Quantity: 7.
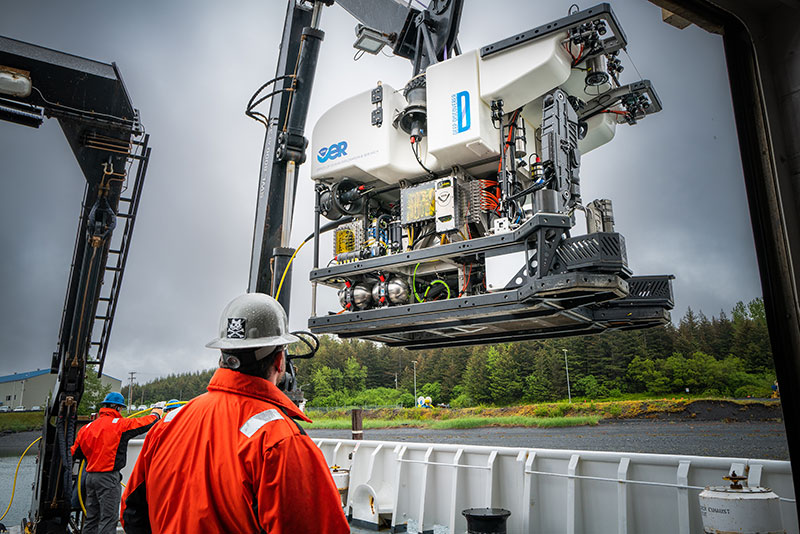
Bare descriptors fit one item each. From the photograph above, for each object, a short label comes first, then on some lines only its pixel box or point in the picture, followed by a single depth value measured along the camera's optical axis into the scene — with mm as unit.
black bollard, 5262
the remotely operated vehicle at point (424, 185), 4379
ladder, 6777
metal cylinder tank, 3592
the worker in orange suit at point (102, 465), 6141
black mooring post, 10344
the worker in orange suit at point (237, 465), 1659
